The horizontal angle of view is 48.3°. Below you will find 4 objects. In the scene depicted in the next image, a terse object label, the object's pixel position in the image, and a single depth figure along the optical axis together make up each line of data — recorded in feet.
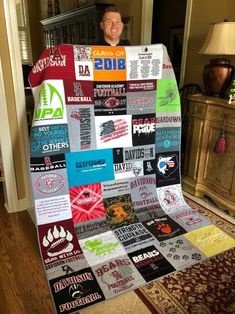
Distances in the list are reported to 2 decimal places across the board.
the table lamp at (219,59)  6.37
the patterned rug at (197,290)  4.23
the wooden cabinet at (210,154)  6.54
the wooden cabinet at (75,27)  10.03
